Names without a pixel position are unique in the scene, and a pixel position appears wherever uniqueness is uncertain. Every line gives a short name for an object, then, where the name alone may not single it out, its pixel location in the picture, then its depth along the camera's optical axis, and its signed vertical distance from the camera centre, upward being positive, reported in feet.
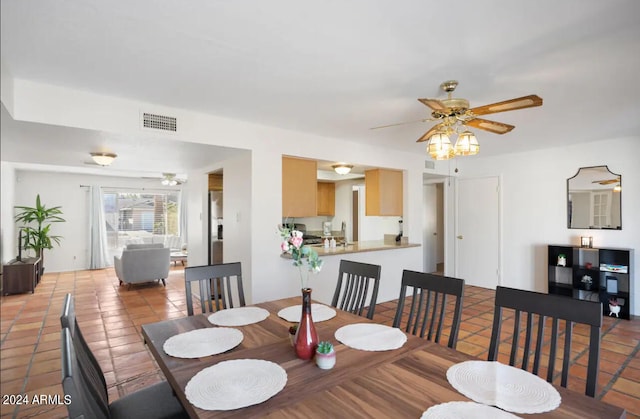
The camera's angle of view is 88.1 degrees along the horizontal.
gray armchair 18.43 -3.03
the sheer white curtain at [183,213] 29.53 -0.07
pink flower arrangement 4.75 -0.55
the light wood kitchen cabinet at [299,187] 12.72 +0.99
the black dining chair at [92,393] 2.86 -2.08
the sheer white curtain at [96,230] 25.09 -1.36
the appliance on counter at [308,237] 22.76 -1.82
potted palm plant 19.17 -1.20
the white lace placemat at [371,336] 5.00 -2.01
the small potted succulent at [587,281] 14.02 -2.96
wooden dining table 3.41 -2.05
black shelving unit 13.32 -2.75
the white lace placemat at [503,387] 3.52 -2.04
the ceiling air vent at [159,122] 9.33 +2.61
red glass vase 4.58 -1.72
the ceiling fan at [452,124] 7.69 +2.25
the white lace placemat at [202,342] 4.76 -2.01
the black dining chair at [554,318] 4.22 -1.49
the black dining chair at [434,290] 5.73 -1.45
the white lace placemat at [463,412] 3.30 -2.04
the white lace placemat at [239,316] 6.04 -2.01
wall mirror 14.08 +0.58
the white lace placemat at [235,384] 3.55 -2.02
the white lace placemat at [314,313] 6.24 -2.01
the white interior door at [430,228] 22.36 -1.09
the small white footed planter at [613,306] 13.24 -3.81
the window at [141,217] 26.84 -0.40
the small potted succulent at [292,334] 4.88 -1.82
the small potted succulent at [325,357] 4.29 -1.89
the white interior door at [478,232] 17.93 -1.10
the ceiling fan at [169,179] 22.57 +2.42
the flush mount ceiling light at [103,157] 11.89 +2.00
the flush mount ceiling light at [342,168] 15.19 +2.05
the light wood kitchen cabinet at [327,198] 24.62 +1.06
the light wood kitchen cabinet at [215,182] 16.16 +1.50
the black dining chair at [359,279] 7.11 -1.56
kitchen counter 13.16 -1.59
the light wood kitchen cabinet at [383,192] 16.02 +1.02
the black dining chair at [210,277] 7.07 -1.44
